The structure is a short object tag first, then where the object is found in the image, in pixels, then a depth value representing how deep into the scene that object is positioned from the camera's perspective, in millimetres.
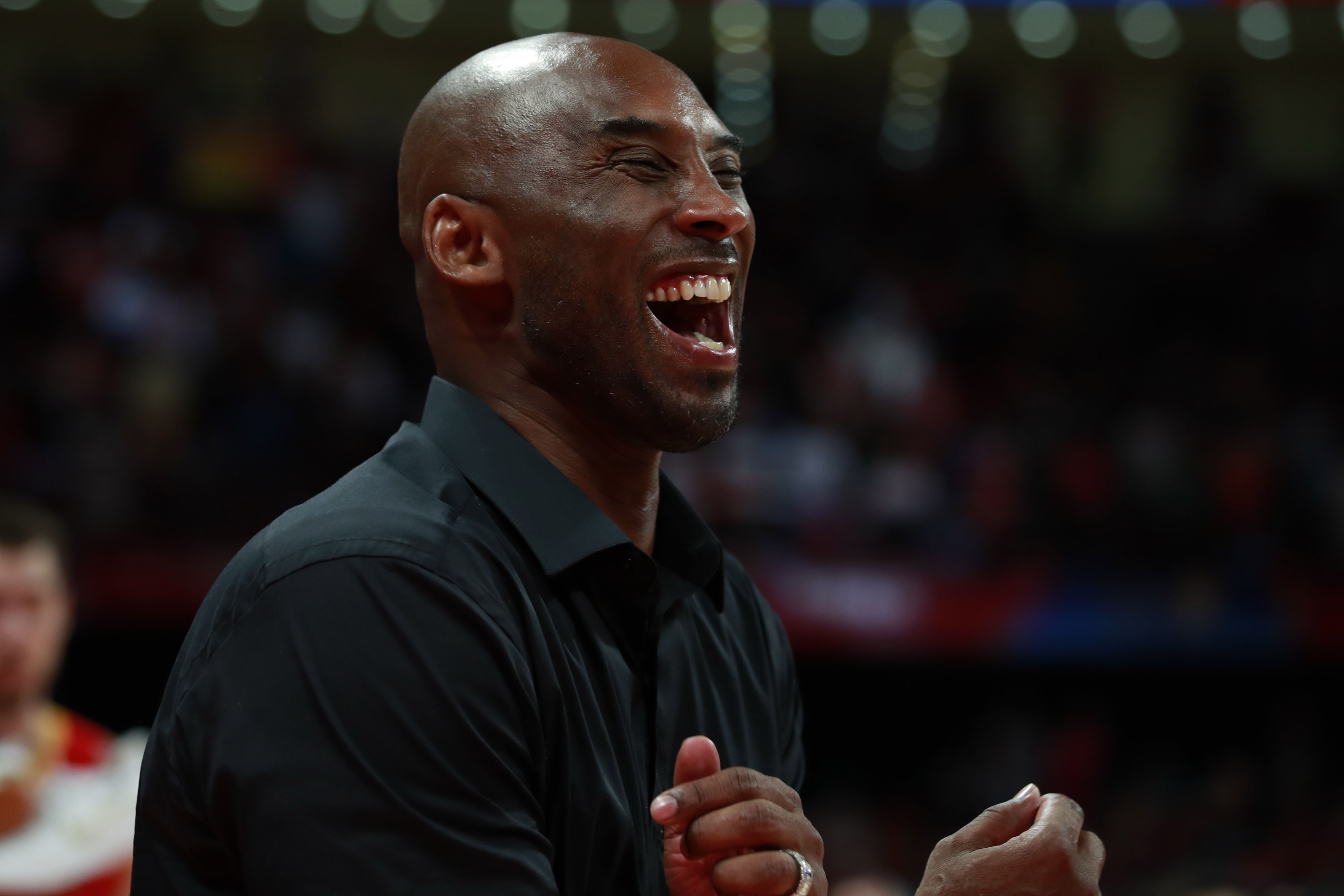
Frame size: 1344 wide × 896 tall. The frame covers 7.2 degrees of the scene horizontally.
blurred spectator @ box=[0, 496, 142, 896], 7137
